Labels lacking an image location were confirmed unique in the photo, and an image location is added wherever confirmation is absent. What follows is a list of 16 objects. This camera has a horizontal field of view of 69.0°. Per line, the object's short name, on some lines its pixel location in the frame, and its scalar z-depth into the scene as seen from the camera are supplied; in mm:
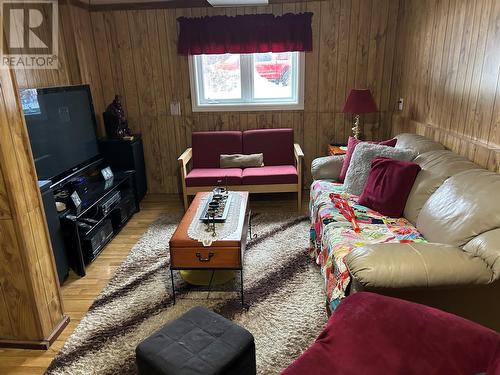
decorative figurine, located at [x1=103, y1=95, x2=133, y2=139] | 3889
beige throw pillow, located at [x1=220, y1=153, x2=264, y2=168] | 4000
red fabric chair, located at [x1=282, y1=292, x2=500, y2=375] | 1089
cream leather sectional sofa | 1481
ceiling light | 3523
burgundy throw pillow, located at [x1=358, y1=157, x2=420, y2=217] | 2436
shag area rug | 1946
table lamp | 3695
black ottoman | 1421
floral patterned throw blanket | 1932
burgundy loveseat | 4090
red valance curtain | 3885
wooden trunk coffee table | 2207
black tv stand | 2713
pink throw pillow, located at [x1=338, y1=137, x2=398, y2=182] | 3070
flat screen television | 2697
